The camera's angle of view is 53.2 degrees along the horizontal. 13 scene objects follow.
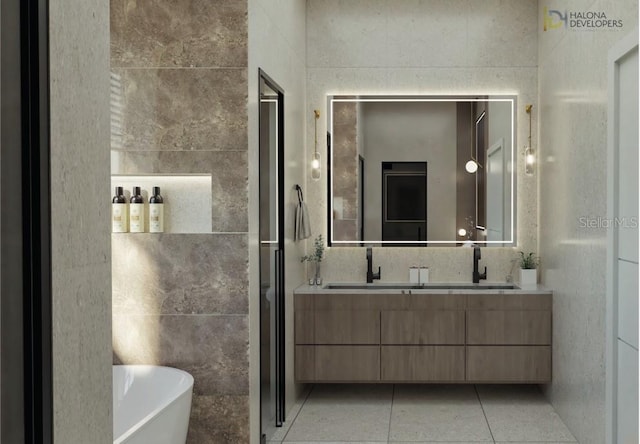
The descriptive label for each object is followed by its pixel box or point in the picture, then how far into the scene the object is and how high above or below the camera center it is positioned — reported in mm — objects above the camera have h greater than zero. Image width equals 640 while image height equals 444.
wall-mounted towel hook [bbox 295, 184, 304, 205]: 4359 +131
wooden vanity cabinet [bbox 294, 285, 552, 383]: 4375 -851
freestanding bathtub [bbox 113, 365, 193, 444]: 2717 -827
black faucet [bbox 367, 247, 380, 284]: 4836 -425
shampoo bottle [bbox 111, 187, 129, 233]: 3107 -4
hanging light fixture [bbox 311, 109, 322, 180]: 4891 +378
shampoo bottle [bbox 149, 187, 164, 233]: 3092 +1
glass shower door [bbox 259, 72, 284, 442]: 3426 -277
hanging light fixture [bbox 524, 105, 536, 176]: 4754 +407
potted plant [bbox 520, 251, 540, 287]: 4527 -414
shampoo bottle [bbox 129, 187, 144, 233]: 3088 -4
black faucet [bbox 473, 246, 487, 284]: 4781 -418
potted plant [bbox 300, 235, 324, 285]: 4777 -333
